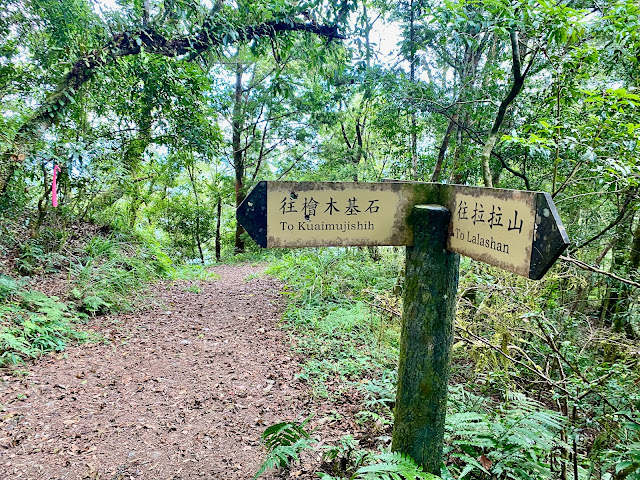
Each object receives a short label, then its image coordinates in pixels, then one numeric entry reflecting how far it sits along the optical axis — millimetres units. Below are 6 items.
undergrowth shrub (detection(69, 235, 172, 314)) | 5293
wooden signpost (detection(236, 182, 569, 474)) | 1663
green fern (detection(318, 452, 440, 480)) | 1556
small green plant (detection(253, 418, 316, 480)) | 2047
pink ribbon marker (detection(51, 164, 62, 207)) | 4591
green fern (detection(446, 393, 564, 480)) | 1890
